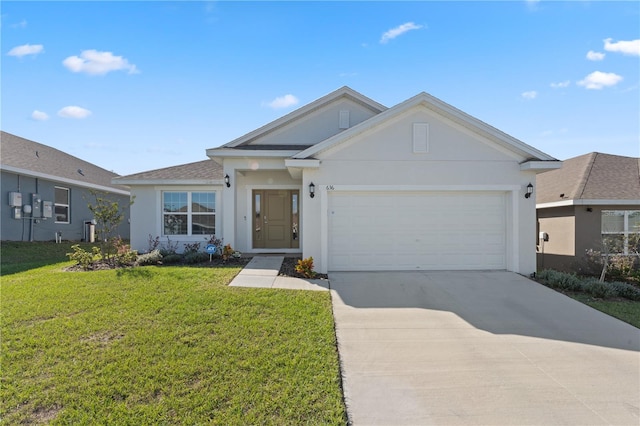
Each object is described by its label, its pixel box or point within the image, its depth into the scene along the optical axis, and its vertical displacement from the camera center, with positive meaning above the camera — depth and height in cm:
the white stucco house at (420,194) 921 +62
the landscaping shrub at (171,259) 1022 -133
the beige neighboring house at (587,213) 1161 +12
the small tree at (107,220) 952 -17
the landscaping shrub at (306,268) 851 -135
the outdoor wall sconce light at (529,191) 929 +70
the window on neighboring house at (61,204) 1627 +54
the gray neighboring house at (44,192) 1377 +106
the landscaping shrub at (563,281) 813 -160
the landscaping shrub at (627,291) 784 -177
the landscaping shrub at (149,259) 973 -129
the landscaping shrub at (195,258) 1018 -130
